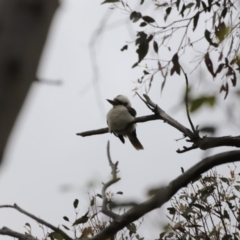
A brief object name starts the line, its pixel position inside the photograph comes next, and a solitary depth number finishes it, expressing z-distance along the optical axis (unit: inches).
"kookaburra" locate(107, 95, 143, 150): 1350.3
